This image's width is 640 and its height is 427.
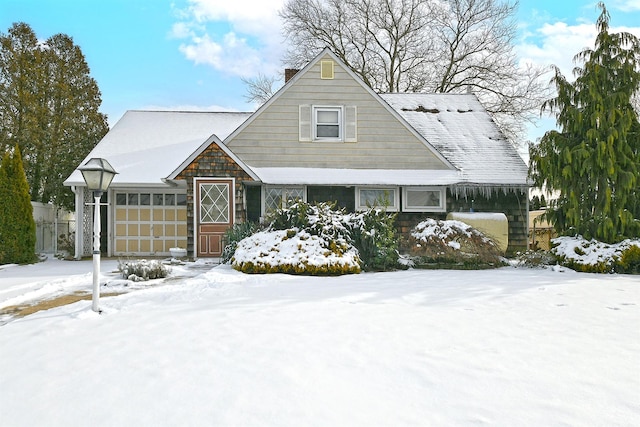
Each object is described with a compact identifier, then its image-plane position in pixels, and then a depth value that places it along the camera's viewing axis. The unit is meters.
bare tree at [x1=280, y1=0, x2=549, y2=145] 25.80
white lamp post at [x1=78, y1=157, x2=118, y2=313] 6.63
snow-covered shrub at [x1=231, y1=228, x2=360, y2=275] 10.11
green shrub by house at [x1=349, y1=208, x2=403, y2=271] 11.30
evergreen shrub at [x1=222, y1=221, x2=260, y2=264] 12.02
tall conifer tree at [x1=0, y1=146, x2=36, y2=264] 13.05
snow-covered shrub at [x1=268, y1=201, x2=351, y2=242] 11.03
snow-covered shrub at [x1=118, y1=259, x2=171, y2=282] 9.41
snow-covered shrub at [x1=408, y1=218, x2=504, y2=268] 11.91
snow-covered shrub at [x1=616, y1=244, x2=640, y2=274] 11.07
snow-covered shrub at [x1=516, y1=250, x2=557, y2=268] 12.25
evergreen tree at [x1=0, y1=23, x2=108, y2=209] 21.45
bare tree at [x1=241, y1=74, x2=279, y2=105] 27.62
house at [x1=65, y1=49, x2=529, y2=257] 14.67
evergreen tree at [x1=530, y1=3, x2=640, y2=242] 11.67
